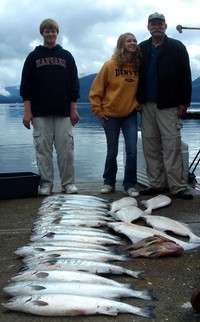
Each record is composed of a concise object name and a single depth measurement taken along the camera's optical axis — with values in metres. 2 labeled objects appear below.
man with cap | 5.88
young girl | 6.03
